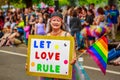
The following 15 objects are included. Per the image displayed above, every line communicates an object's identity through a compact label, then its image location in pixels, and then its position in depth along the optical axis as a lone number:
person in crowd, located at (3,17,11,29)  12.15
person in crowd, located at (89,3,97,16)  10.21
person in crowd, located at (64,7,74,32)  10.06
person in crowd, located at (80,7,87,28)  9.74
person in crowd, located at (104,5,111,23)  9.87
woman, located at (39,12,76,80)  3.50
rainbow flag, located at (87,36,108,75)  3.56
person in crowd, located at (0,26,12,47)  11.02
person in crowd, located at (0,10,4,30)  12.85
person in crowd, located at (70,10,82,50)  9.08
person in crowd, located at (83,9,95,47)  9.43
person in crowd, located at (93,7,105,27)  8.60
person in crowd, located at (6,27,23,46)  10.89
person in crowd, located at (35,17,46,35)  10.18
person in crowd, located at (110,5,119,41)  9.92
